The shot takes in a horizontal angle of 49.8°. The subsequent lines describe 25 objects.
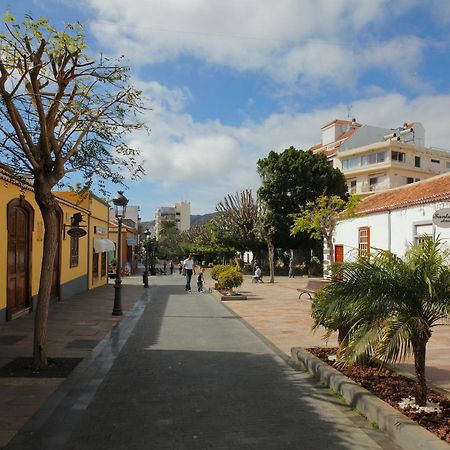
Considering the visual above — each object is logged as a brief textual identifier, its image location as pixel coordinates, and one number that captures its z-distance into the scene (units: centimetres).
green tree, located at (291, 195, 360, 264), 1950
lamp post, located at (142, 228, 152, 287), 2638
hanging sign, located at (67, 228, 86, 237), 1570
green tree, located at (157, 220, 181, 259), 7506
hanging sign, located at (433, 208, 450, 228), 1086
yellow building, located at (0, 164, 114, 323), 1152
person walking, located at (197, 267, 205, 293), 2348
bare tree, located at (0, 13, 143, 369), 687
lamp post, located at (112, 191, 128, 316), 1398
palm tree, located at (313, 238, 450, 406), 477
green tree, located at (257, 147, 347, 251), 4038
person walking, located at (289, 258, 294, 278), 3756
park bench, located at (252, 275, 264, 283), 3075
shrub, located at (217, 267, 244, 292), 1961
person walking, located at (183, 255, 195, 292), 2361
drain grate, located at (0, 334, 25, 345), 918
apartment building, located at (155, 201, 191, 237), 15575
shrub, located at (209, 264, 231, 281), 2165
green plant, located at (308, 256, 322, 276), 3947
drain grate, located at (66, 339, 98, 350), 915
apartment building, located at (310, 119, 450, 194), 5181
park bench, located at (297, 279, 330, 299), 1808
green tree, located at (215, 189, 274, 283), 4144
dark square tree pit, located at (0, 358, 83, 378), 685
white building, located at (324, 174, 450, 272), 1634
